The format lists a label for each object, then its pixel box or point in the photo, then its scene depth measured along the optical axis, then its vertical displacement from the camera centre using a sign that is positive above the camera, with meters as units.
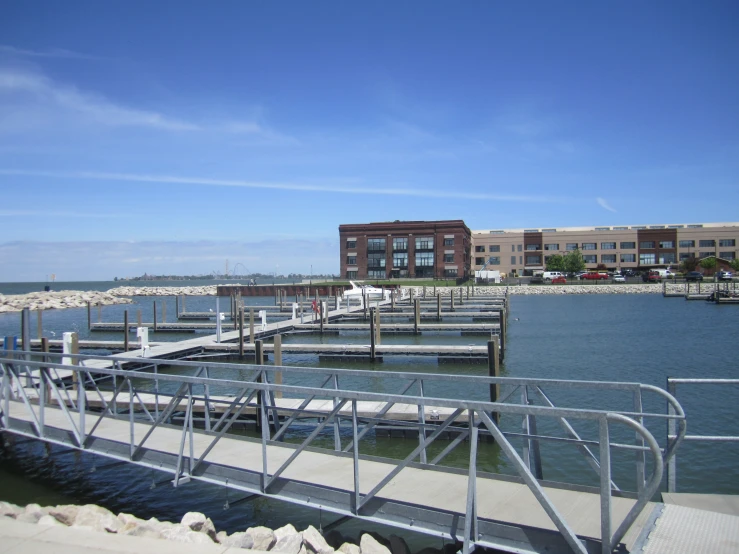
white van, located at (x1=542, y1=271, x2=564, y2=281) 99.49 -2.35
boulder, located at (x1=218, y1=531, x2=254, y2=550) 7.95 -3.78
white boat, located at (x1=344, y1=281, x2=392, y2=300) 59.91 -2.99
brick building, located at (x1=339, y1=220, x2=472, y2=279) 95.69 +2.44
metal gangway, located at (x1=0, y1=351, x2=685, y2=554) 6.01 -2.92
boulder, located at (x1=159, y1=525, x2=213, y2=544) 7.78 -3.60
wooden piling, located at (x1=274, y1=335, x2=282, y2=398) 18.02 -2.71
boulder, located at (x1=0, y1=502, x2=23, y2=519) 8.88 -3.74
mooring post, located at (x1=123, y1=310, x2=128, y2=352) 25.92 -3.25
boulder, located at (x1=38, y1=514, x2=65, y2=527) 8.23 -3.57
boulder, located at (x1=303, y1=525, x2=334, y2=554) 7.84 -3.80
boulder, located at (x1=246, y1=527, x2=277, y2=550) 8.04 -3.78
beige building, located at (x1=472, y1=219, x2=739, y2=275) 108.06 +2.79
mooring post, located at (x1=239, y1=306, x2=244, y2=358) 25.17 -3.17
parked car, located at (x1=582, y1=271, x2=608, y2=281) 98.27 -2.62
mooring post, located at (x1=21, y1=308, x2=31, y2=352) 16.64 -1.72
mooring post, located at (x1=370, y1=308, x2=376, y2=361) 25.88 -3.14
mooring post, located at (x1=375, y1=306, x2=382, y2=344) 30.34 -3.45
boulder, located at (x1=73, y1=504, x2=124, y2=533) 8.29 -3.70
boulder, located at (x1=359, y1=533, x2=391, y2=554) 7.73 -3.78
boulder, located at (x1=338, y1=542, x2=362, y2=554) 7.74 -3.80
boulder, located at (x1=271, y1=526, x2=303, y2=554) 7.73 -3.74
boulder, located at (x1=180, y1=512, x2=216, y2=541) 8.59 -3.82
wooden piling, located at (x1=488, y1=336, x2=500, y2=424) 15.86 -2.69
